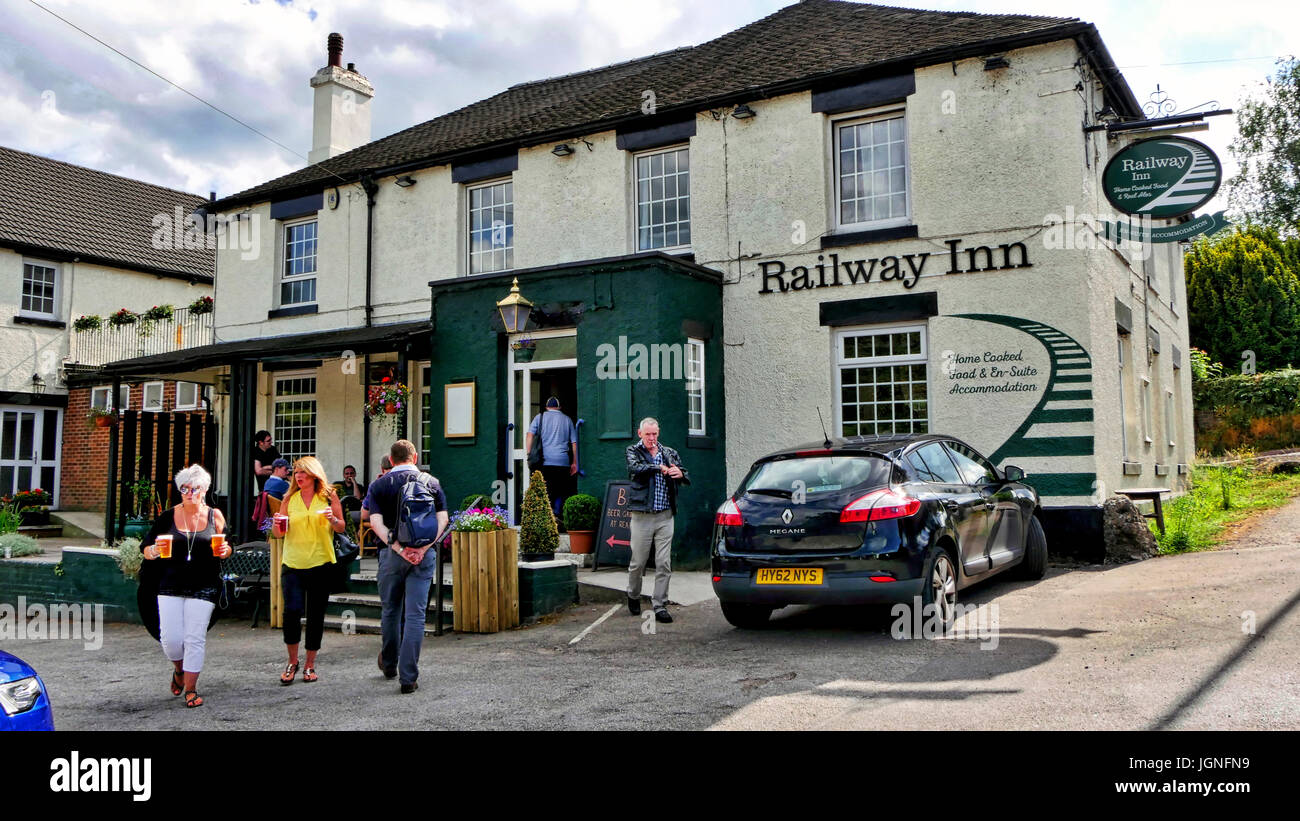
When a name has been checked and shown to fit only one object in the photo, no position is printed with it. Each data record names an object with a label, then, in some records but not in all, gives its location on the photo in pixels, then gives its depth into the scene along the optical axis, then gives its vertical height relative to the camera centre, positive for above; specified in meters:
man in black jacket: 9.14 -0.45
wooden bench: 11.99 -0.58
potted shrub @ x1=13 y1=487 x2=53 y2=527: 20.22 -0.95
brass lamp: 12.98 +1.94
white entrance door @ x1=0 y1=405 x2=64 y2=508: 22.14 +0.30
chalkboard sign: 11.70 -0.92
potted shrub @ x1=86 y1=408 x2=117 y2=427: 17.59 +0.80
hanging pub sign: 11.03 +3.14
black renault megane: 7.48 -0.63
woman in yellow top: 7.53 -0.72
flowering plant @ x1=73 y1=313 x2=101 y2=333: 22.64 +3.20
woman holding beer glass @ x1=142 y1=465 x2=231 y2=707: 6.95 -0.84
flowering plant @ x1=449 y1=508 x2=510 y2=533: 9.60 -0.65
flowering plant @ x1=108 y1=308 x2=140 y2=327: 21.47 +3.16
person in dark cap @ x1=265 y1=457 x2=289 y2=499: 12.69 -0.30
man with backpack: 7.06 -0.66
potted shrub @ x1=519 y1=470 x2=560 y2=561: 10.68 -0.82
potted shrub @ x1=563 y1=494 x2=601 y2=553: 12.05 -0.83
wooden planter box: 9.45 -1.26
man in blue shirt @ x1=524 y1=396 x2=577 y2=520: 12.56 +0.17
